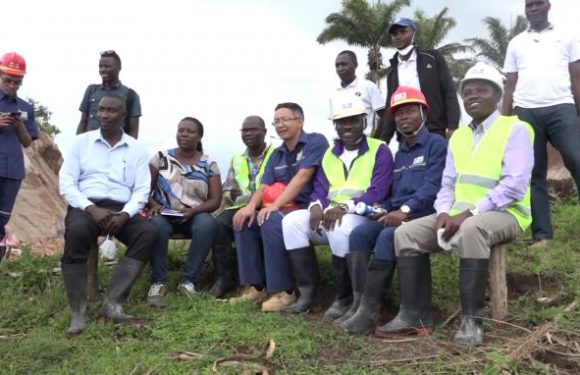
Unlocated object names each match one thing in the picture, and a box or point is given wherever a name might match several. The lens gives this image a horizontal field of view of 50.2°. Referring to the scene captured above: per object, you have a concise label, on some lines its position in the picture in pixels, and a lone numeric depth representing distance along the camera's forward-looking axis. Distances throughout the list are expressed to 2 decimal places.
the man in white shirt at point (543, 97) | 5.30
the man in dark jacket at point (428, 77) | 5.91
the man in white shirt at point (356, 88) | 6.51
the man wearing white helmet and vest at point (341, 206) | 4.93
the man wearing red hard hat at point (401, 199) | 4.50
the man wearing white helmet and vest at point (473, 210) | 4.08
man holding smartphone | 5.91
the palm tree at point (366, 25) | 27.17
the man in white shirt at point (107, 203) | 4.89
